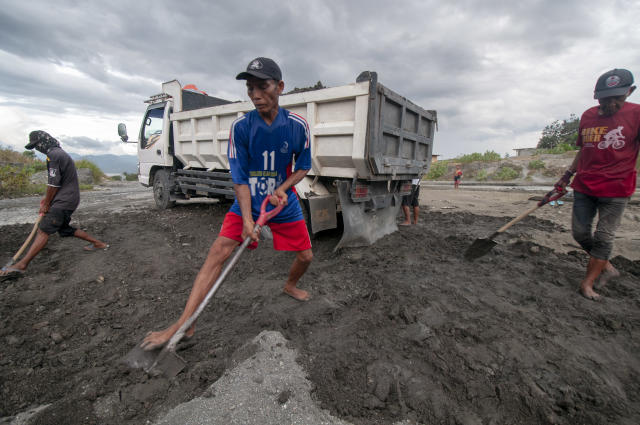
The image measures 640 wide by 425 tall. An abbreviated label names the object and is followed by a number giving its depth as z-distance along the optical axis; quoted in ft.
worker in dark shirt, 12.16
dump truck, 12.12
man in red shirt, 8.79
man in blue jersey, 6.86
